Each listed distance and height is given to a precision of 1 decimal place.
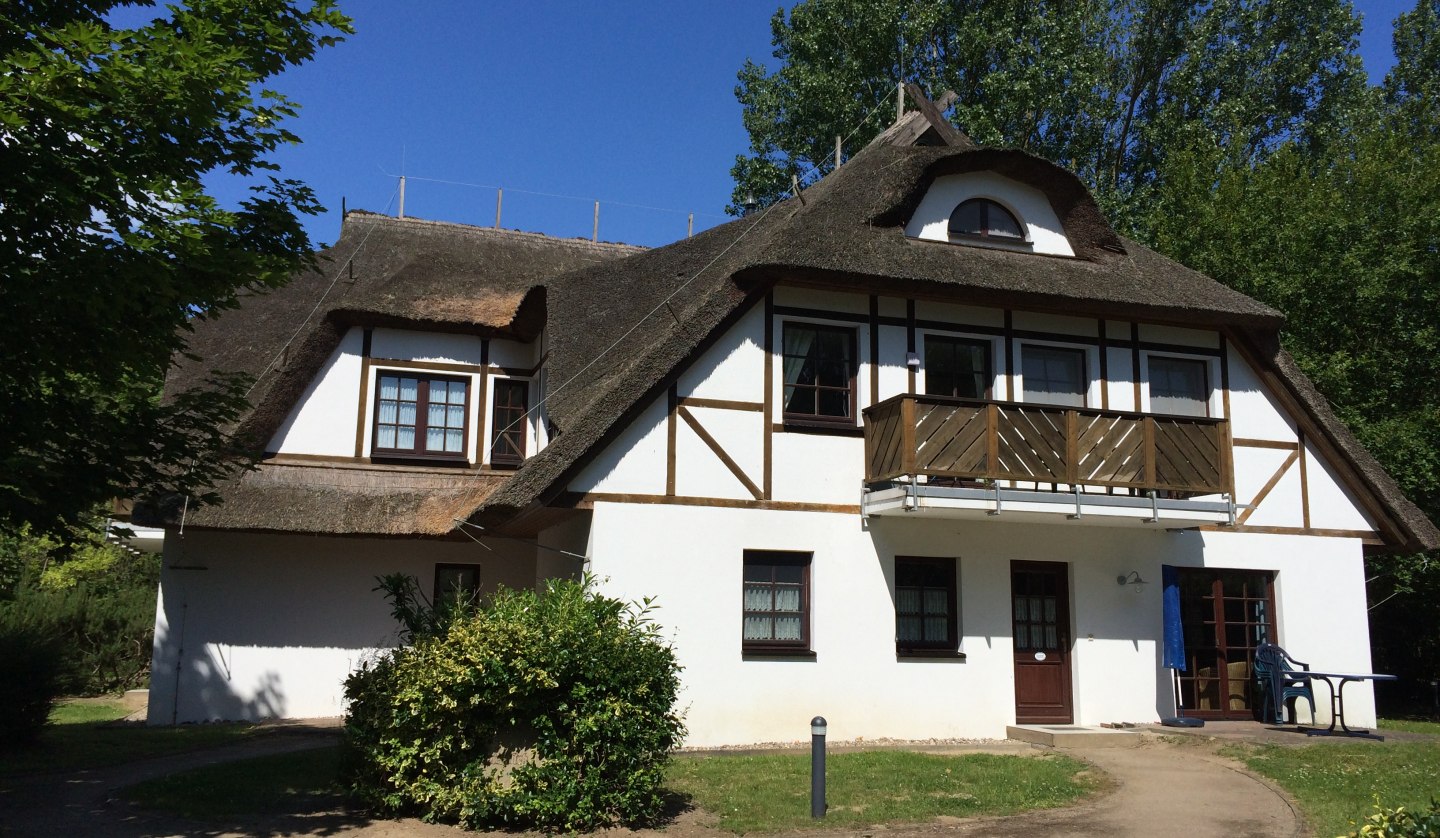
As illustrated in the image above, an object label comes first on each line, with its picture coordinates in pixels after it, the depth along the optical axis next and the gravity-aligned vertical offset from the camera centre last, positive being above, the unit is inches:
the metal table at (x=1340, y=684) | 534.6 -32.4
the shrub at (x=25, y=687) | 498.3 -39.6
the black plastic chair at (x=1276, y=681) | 586.9 -33.3
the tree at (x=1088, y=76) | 1175.6 +577.0
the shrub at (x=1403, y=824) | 199.6 -37.7
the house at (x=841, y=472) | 532.1 +70.2
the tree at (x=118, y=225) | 317.4 +112.5
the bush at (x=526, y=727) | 350.0 -38.4
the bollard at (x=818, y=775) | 363.3 -53.3
